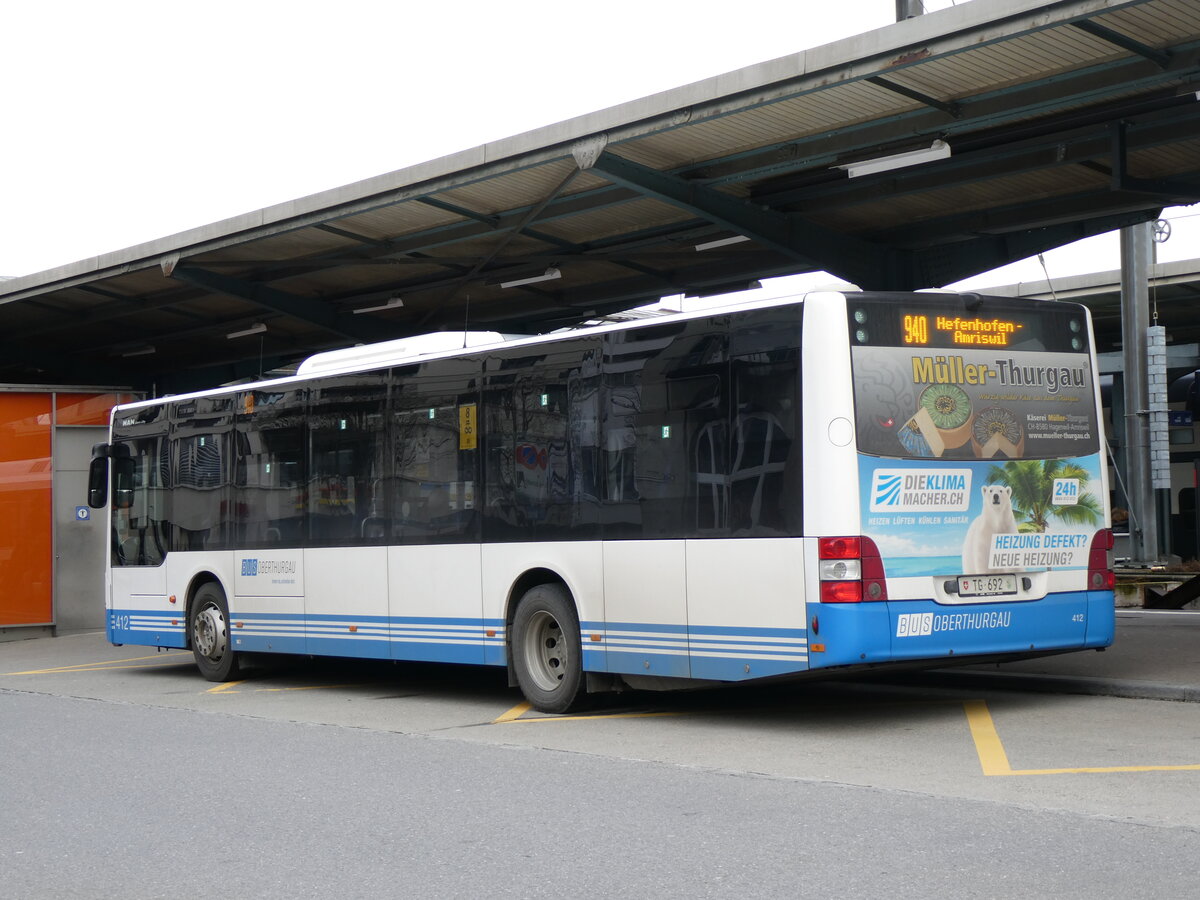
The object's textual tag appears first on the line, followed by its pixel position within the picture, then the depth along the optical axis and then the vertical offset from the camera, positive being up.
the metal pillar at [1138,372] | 21.23 +1.97
